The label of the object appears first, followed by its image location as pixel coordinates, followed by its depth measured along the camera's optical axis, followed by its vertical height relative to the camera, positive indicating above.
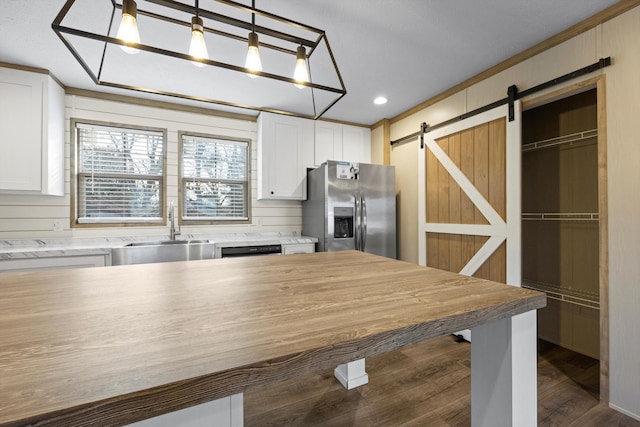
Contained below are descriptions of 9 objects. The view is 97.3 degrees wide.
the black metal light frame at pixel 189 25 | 0.96 +0.71
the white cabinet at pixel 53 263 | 2.26 -0.40
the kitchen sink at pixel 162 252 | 2.60 -0.36
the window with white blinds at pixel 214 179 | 3.47 +0.47
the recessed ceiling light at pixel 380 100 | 3.24 +1.35
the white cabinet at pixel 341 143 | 3.86 +1.04
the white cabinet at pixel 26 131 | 2.48 +0.76
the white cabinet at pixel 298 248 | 3.26 -0.38
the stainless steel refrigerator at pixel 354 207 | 3.28 +0.10
